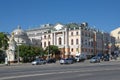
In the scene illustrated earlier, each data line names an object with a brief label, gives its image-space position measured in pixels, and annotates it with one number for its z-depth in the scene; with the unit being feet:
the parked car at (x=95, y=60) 115.95
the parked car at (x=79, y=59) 128.49
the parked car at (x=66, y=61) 108.78
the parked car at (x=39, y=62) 113.39
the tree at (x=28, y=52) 150.11
